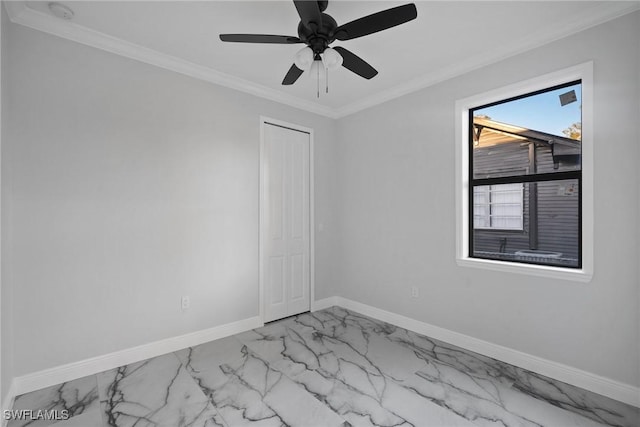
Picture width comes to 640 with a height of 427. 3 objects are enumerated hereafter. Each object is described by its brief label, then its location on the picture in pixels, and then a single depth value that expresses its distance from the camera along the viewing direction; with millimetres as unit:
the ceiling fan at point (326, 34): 1715
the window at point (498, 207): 2793
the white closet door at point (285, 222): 3596
